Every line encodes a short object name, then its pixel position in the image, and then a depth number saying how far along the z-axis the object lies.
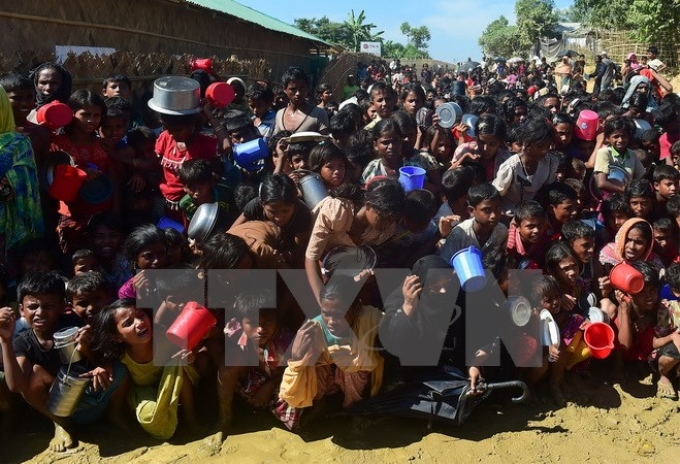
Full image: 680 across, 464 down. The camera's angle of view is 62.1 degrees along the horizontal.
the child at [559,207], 3.47
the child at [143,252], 2.82
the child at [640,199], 3.59
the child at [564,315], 3.02
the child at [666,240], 3.50
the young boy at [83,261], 2.99
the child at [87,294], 2.75
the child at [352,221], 2.78
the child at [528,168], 3.64
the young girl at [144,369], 2.61
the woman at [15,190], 2.92
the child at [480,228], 3.12
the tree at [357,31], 45.44
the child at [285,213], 2.81
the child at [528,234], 3.12
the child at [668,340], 3.02
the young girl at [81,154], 3.31
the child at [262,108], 4.94
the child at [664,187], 3.79
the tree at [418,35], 85.88
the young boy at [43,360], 2.62
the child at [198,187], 3.30
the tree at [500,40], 42.94
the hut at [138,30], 5.39
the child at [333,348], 2.58
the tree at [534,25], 39.94
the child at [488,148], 4.04
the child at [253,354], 2.64
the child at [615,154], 4.14
